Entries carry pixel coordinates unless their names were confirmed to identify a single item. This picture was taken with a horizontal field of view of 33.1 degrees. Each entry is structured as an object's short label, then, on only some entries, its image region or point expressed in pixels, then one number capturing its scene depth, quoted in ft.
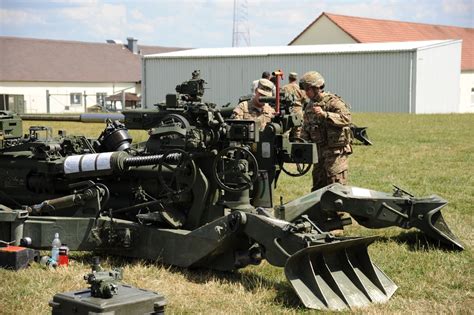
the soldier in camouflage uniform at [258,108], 30.78
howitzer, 21.38
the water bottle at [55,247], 24.86
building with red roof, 168.44
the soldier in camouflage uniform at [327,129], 29.66
